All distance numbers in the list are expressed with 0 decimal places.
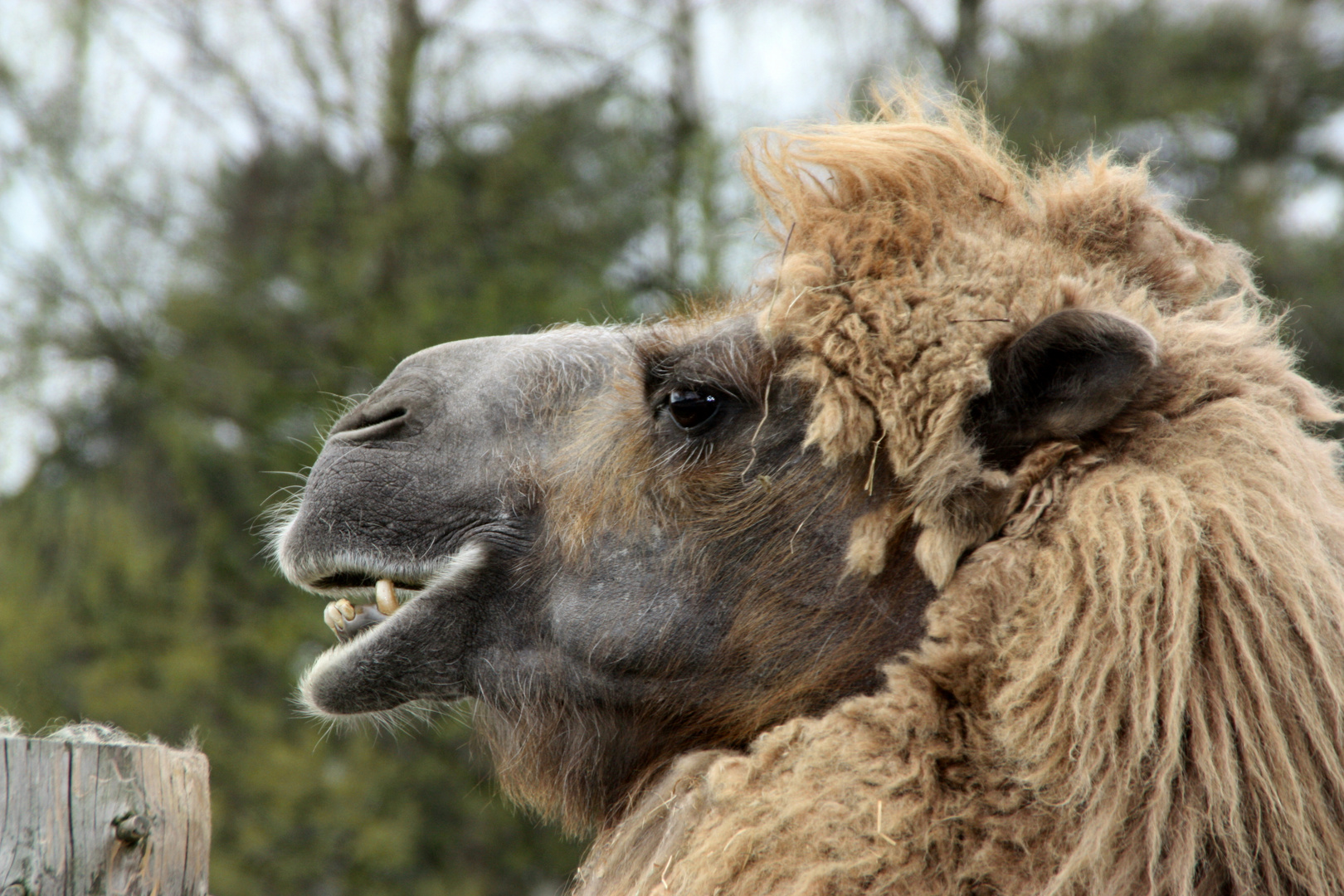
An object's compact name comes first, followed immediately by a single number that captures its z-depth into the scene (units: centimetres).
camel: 781
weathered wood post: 781
